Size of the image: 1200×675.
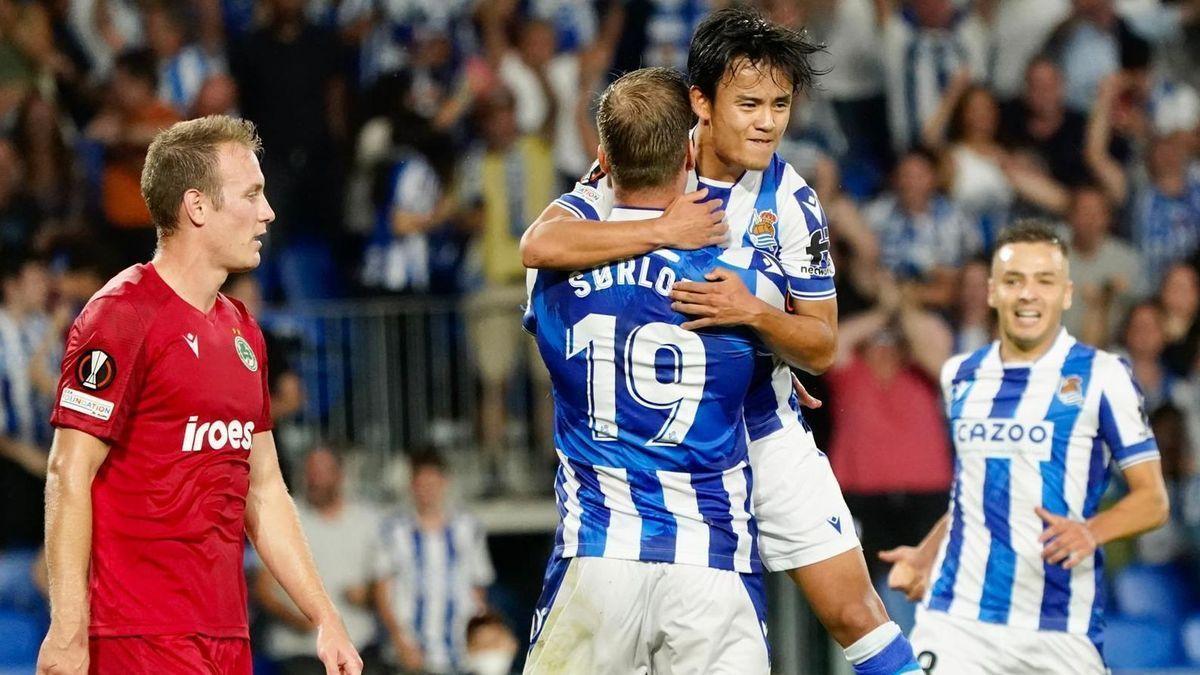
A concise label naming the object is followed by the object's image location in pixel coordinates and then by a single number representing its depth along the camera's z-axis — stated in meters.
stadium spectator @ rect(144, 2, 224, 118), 21.14
